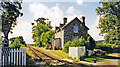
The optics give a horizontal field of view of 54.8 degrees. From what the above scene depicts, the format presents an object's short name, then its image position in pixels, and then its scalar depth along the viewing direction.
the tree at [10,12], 8.96
